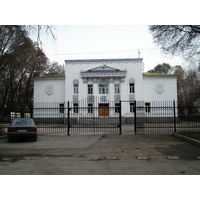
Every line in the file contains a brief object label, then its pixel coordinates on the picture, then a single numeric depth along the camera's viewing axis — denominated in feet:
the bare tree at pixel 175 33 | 46.03
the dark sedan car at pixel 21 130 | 39.70
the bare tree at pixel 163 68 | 183.32
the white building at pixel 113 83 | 121.80
